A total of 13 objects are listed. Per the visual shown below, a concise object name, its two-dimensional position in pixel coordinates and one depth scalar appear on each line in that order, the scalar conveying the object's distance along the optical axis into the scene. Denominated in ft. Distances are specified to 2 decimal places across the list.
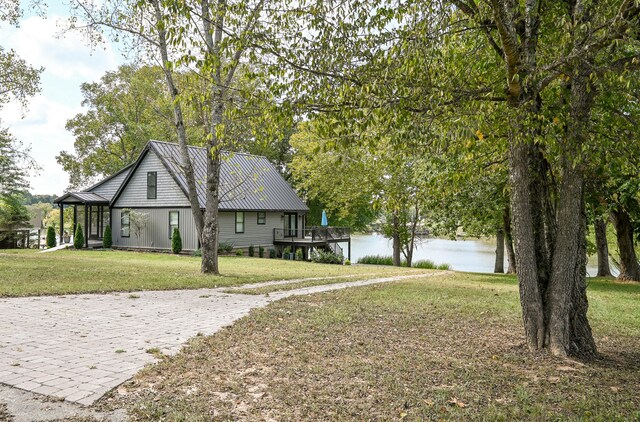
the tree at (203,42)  17.47
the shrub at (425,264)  93.73
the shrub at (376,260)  103.96
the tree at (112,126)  121.19
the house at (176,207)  89.15
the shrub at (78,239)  90.79
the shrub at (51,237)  93.02
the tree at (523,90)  16.51
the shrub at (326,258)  88.55
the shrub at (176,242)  85.35
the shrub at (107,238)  93.81
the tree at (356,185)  82.37
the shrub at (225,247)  86.32
